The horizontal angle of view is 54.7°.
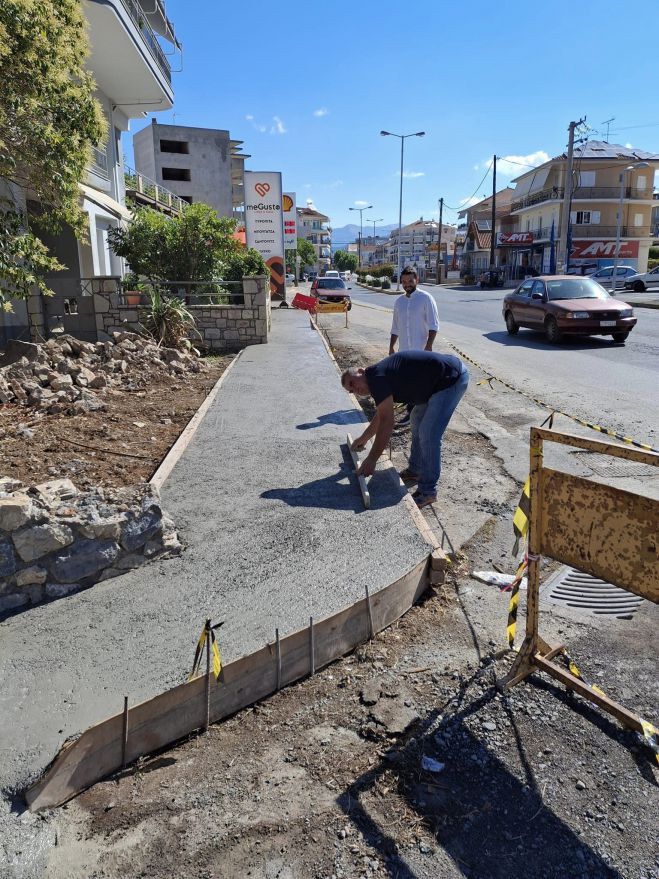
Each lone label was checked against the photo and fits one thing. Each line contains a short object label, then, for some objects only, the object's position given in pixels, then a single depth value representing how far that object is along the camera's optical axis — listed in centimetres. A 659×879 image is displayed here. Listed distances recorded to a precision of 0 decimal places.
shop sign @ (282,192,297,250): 3353
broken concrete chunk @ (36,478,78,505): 404
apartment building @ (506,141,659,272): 5894
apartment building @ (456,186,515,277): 7250
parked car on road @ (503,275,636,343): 1446
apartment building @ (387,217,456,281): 13845
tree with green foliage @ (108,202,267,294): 1484
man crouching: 484
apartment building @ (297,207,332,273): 13202
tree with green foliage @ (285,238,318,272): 8386
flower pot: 1339
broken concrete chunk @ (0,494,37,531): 357
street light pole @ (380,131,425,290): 5244
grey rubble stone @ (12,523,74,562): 362
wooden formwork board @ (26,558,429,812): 255
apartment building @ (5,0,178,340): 1339
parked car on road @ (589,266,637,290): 3953
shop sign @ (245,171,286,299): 2391
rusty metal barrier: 255
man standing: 689
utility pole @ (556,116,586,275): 3666
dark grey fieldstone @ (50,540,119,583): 378
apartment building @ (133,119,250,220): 5216
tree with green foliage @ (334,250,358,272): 13312
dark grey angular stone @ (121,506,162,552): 400
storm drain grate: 387
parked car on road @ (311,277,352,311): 2772
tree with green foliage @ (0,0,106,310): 520
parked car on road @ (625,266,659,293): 3666
